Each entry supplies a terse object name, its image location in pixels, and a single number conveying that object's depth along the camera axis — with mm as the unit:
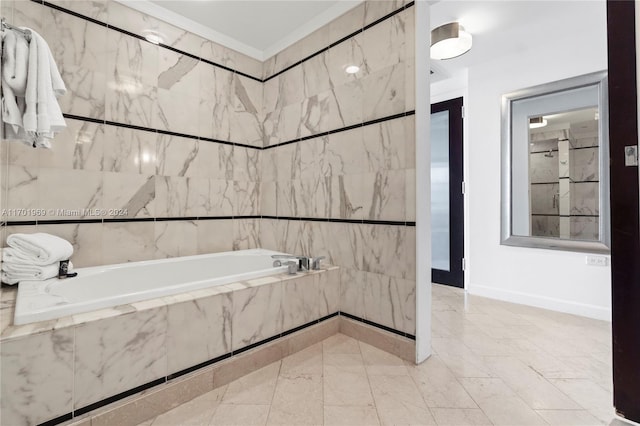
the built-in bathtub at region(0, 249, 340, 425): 1040
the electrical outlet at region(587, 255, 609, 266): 2449
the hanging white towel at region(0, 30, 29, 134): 1282
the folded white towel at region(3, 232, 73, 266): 1606
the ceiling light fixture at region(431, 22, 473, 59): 2486
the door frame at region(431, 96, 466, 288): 3445
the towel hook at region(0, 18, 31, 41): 1292
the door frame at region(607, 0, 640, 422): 1288
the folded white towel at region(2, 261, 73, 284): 1542
